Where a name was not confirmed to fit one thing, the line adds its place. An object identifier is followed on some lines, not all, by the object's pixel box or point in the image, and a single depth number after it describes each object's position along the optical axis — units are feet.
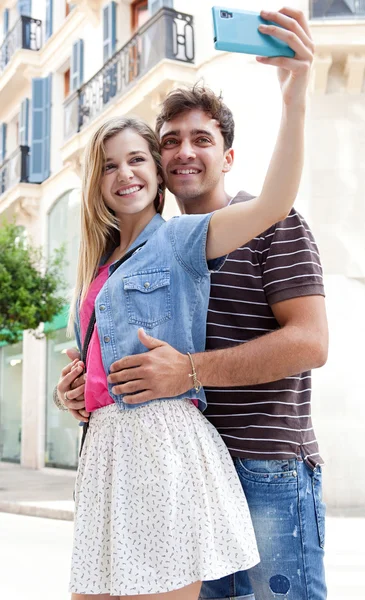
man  6.42
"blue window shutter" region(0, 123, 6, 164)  67.05
